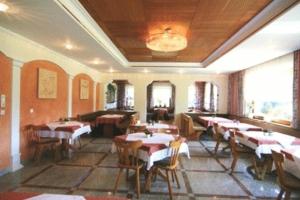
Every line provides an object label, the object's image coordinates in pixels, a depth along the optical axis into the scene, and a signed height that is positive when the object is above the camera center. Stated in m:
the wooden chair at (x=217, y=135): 5.47 -0.89
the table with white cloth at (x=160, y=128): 4.59 -0.63
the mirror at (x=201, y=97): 12.10 +0.25
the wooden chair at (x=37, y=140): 4.48 -0.91
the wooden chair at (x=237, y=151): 4.07 -0.96
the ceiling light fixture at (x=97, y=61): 6.43 +1.20
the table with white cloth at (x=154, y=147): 3.02 -0.70
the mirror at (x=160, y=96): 14.61 +0.31
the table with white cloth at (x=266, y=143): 3.67 -0.72
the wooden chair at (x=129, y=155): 3.00 -0.83
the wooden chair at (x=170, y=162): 3.07 -0.93
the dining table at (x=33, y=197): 1.36 -0.65
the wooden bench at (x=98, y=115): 7.37 -0.71
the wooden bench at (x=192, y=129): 7.08 -0.95
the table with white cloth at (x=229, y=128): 5.23 -0.66
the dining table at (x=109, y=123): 7.38 -0.85
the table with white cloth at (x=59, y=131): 4.55 -0.70
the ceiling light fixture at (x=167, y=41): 3.90 +1.14
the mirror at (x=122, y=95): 14.27 +0.31
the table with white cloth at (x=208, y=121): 6.87 -0.67
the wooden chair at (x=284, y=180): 2.47 -0.95
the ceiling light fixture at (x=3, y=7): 2.67 +1.18
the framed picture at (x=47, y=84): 4.88 +0.36
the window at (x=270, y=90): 5.43 +0.35
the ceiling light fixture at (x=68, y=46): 4.59 +1.20
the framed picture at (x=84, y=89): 7.36 +0.37
